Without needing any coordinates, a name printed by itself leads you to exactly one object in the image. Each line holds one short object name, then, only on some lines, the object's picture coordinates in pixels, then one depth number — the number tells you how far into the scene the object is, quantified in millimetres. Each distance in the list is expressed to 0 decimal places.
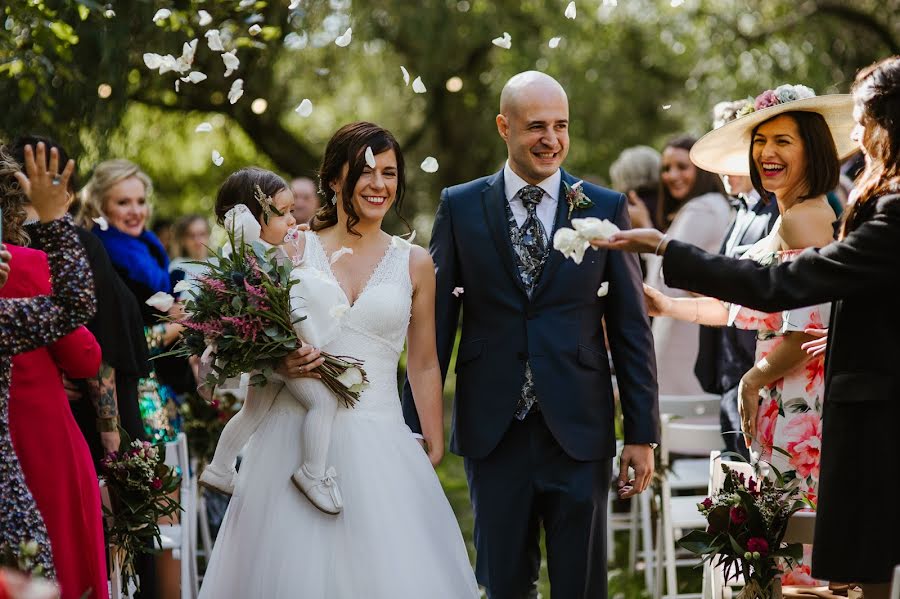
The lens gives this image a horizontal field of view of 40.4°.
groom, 4508
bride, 3947
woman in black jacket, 3482
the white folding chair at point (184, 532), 5285
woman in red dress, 4098
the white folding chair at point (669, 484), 5824
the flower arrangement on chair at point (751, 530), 4023
